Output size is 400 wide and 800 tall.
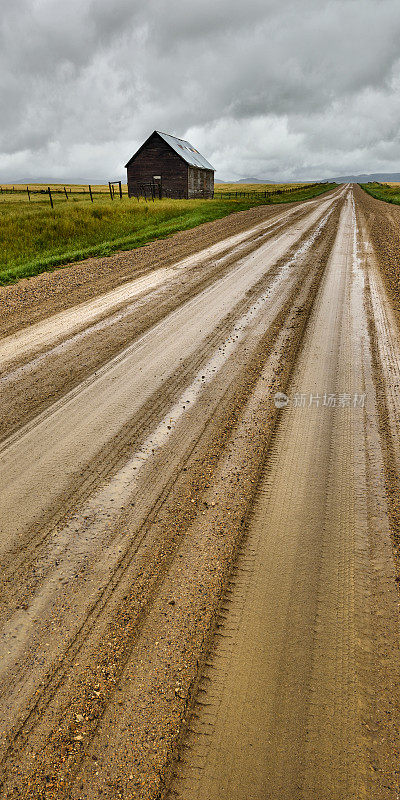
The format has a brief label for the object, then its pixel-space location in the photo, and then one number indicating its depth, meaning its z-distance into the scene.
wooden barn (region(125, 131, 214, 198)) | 38.06
